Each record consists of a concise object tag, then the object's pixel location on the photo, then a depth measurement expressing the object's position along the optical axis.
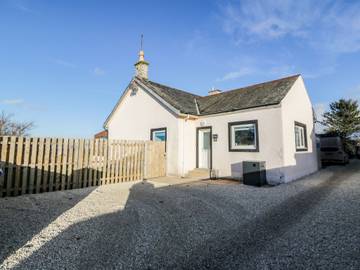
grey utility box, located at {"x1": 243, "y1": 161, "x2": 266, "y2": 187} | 8.72
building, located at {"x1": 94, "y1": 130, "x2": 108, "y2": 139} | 27.70
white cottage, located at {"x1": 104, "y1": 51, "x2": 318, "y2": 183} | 9.35
